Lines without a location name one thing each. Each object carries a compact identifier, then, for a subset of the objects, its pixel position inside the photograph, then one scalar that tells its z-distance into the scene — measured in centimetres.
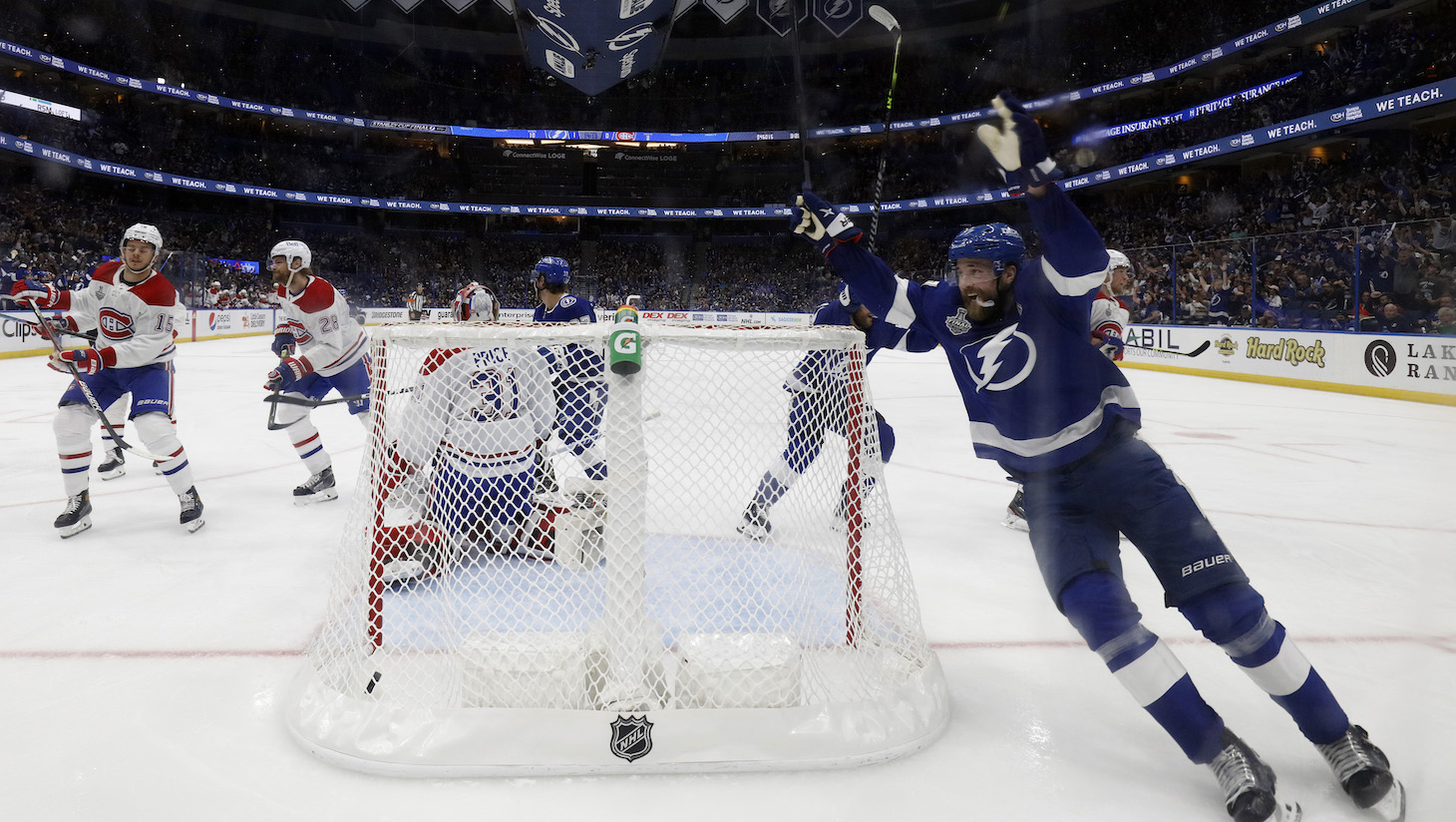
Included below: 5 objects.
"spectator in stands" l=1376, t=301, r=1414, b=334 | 817
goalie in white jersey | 217
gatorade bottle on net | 169
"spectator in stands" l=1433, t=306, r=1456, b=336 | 768
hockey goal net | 166
